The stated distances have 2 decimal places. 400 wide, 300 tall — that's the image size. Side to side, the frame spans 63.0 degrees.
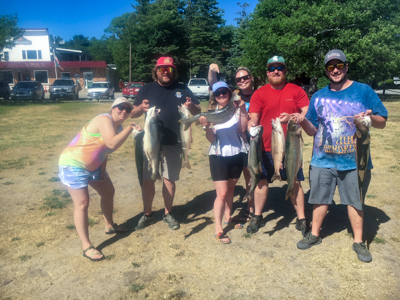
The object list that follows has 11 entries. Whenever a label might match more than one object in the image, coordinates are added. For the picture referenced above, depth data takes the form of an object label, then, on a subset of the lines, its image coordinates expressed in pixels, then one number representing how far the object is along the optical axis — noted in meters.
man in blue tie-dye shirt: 3.74
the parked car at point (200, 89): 28.58
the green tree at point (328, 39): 23.72
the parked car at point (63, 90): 30.30
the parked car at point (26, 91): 28.90
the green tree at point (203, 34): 51.91
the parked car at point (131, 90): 31.59
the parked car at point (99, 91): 30.03
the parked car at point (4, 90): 30.17
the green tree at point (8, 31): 28.91
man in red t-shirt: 4.18
